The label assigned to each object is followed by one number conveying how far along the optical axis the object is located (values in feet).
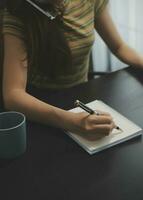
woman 3.71
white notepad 3.40
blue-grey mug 3.24
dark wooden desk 2.99
